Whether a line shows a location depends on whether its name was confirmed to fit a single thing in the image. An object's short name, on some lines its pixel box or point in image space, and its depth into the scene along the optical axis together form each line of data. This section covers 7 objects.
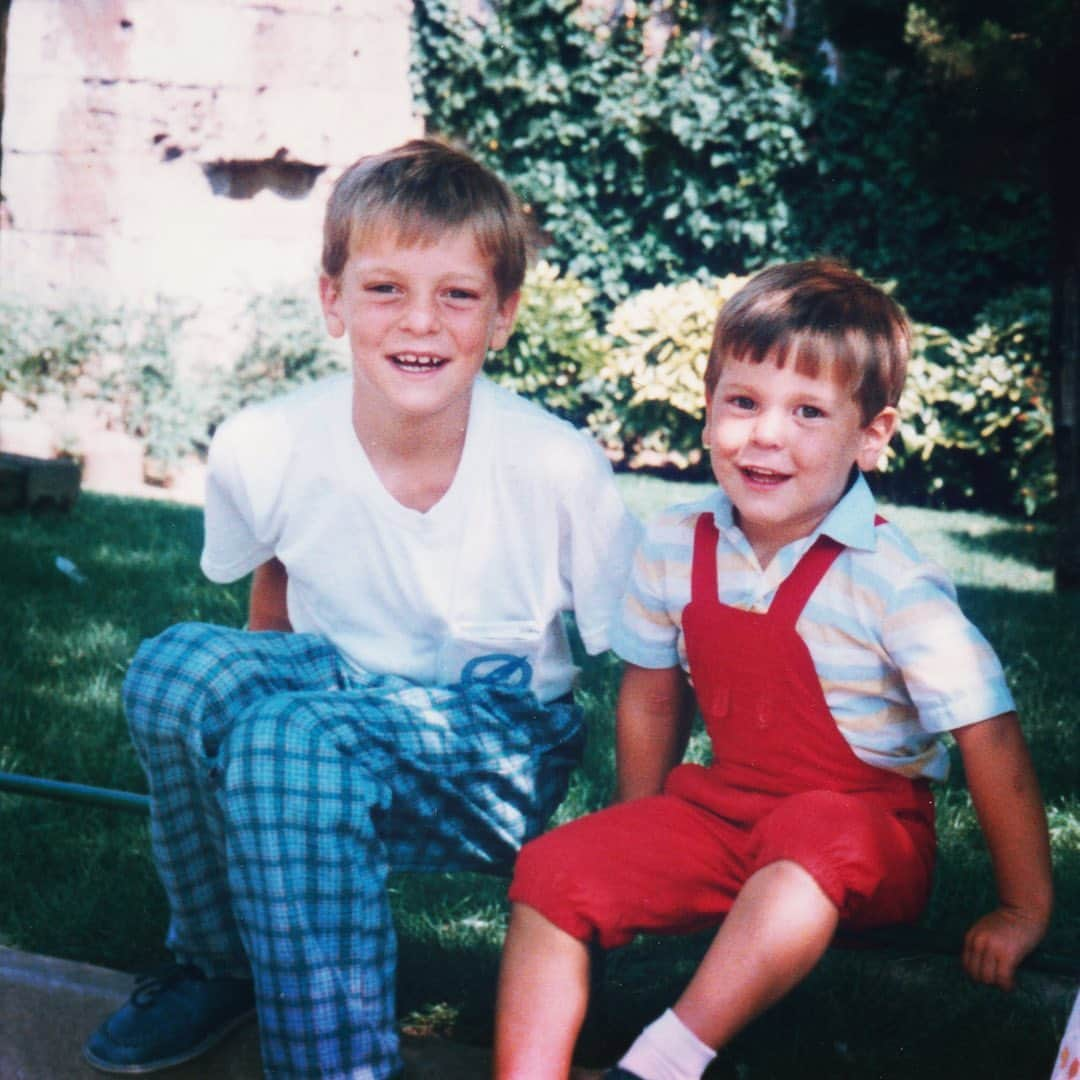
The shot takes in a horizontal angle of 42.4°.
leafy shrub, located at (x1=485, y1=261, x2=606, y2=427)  9.31
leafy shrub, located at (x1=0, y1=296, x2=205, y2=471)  8.30
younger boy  1.72
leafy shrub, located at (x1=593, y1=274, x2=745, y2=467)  8.71
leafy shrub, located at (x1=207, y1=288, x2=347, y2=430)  8.65
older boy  1.97
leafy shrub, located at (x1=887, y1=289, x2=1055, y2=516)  7.77
